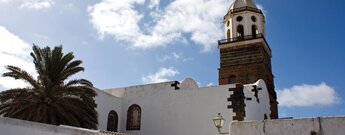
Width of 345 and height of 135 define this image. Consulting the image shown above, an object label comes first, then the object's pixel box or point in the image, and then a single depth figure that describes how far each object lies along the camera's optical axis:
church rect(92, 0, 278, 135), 18.97
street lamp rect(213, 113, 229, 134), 11.73
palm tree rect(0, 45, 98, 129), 15.23
